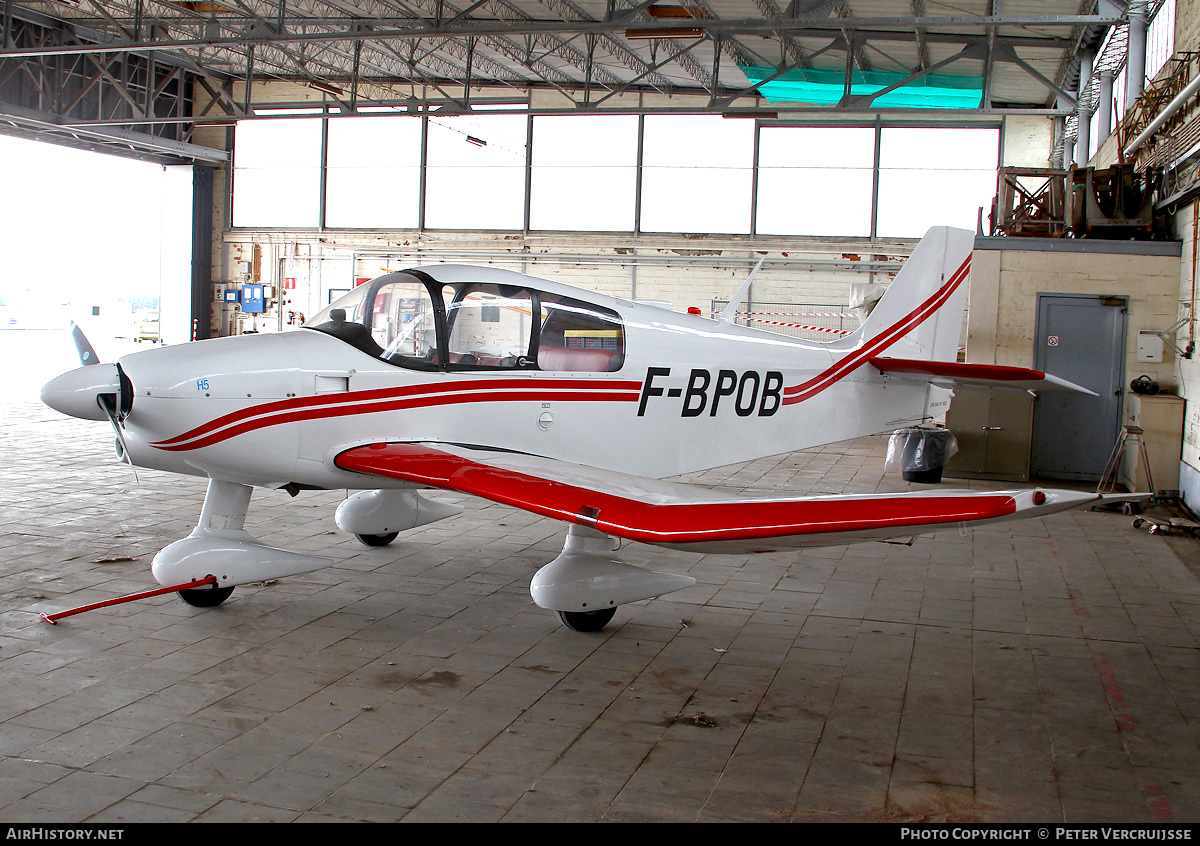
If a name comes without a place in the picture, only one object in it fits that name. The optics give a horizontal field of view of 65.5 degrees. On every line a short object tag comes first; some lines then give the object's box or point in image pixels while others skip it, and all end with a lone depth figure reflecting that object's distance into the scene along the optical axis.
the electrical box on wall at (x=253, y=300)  24.73
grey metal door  11.24
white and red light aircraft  5.23
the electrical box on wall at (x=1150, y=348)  10.80
